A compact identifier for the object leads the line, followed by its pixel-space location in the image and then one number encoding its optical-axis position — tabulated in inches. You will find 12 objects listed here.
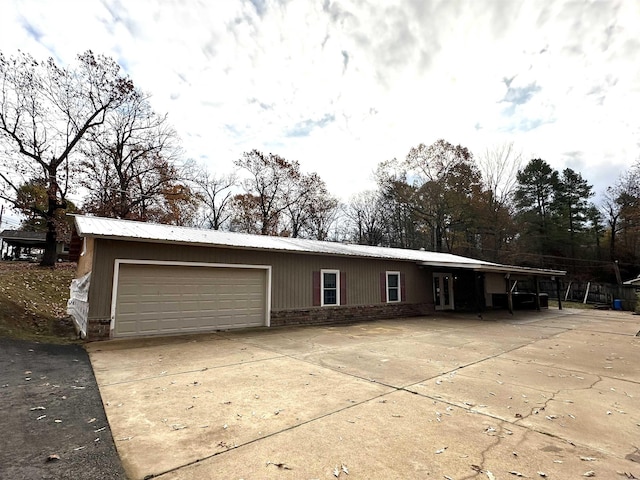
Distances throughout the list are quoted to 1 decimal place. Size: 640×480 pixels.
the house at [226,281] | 304.3
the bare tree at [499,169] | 1018.7
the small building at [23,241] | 1172.5
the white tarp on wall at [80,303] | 299.6
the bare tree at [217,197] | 1191.3
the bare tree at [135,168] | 750.5
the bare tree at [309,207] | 1195.9
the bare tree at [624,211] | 1024.2
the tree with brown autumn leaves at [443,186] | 1026.7
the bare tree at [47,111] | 604.4
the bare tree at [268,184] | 1133.7
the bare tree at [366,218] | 1299.2
